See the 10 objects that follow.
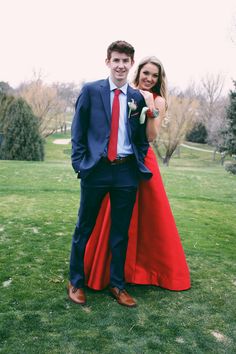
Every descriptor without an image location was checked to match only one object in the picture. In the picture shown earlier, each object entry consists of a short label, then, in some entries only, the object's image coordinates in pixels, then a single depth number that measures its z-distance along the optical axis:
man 3.18
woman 3.71
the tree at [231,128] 10.70
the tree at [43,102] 33.81
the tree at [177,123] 30.75
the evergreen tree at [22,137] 20.91
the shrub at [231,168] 11.05
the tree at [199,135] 50.31
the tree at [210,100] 50.12
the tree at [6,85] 52.00
